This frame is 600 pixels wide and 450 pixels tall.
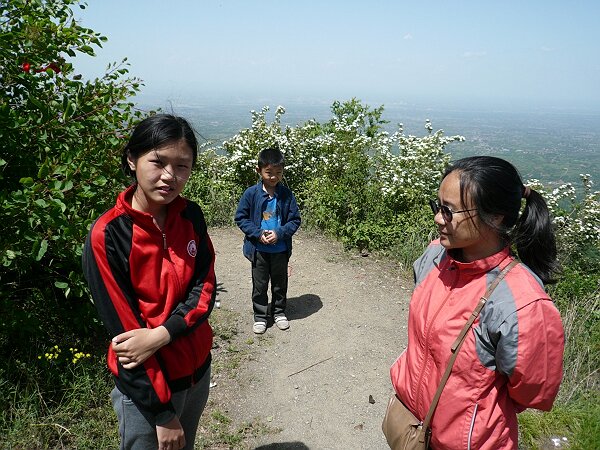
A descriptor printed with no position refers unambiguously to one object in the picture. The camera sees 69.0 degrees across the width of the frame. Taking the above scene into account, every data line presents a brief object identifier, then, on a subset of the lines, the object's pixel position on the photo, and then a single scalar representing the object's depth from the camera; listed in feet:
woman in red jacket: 5.25
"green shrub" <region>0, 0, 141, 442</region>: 8.67
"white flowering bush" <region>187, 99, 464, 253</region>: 24.44
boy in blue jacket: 13.80
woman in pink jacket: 5.09
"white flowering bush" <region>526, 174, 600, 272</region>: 22.47
